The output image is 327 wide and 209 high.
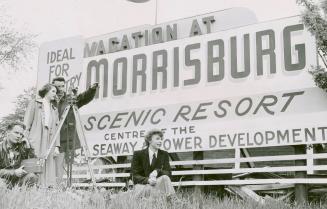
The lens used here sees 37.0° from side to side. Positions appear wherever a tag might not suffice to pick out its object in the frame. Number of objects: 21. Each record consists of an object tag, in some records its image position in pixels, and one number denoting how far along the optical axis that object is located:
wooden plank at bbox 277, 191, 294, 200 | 7.35
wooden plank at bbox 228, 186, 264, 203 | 7.49
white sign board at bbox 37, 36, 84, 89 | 10.05
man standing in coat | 7.27
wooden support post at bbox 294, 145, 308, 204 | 7.10
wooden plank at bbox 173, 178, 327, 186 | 6.98
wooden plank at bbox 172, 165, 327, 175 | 7.10
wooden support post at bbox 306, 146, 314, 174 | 7.01
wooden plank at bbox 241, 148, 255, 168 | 7.97
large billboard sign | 7.24
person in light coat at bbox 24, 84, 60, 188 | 6.90
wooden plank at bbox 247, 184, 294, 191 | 7.63
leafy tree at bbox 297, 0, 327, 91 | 6.55
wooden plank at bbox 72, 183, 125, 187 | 8.94
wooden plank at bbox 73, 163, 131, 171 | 8.88
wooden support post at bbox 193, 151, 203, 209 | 7.97
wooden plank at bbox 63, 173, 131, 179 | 8.92
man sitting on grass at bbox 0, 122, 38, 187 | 5.93
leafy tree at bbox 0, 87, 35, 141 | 22.51
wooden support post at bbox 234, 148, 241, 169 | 7.60
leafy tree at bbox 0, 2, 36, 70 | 20.03
